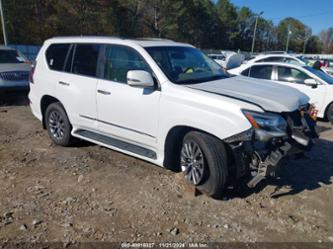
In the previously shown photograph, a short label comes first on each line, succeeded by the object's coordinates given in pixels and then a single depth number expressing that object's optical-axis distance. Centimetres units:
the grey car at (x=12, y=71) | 978
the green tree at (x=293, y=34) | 9229
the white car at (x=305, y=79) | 837
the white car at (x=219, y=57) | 3103
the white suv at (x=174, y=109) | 363
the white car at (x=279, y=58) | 1300
